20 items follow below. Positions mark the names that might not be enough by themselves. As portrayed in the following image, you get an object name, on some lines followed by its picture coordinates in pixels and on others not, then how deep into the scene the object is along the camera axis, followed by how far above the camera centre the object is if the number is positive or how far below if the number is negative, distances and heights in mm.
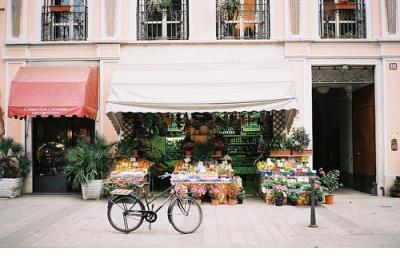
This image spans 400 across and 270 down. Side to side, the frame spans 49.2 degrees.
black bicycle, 8297 -1243
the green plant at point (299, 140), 12570 +172
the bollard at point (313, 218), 8906 -1482
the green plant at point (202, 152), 13039 -170
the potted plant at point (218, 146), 13375 +9
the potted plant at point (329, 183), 11977 -1021
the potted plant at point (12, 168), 12945 -617
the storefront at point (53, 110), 12164 +1026
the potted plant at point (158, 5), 13750 +4478
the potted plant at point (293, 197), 11695 -1365
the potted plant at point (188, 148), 13348 -47
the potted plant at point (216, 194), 11836 -1292
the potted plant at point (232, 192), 11930 -1248
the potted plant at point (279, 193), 11719 -1273
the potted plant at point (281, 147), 12531 -28
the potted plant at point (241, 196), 12031 -1373
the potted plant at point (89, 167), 12539 -576
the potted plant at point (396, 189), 13117 -1306
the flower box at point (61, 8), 13924 +4438
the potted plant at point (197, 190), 11867 -1191
